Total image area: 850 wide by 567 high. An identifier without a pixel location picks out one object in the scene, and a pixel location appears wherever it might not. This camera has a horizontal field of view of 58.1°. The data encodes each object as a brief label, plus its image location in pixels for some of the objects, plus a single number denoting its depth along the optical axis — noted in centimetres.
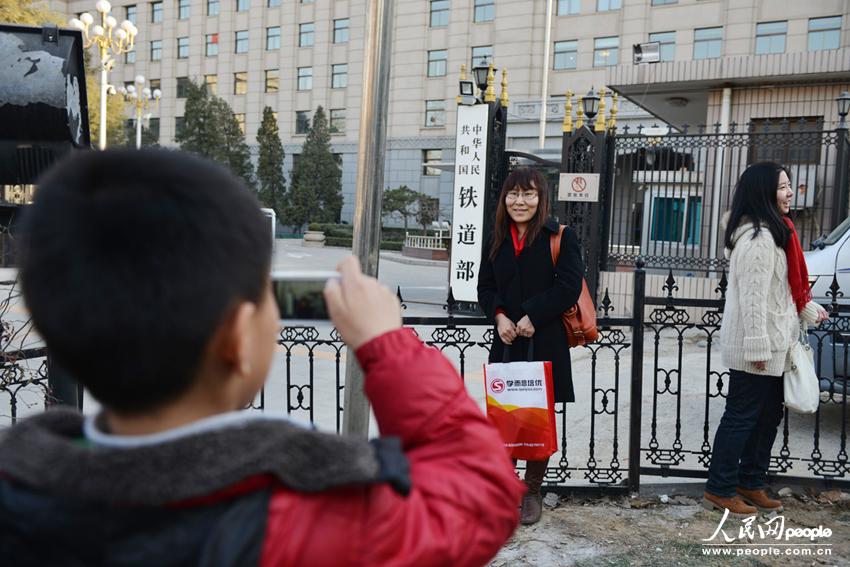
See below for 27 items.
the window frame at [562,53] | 3675
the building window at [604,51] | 3575
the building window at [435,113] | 4116
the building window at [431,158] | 4212
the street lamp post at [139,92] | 2560
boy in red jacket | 88
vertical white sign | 1080
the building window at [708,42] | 3309
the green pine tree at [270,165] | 4553
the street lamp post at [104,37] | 1706
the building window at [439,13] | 4041
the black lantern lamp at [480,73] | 1138
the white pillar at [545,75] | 3001
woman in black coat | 404
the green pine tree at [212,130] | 4519
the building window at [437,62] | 4050
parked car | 595
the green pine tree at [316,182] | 4431
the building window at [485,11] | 3900
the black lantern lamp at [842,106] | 1040
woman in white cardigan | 406
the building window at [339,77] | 4550
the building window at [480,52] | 3903
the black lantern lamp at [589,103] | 1203
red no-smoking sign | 1197
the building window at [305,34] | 4606
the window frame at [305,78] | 4644
